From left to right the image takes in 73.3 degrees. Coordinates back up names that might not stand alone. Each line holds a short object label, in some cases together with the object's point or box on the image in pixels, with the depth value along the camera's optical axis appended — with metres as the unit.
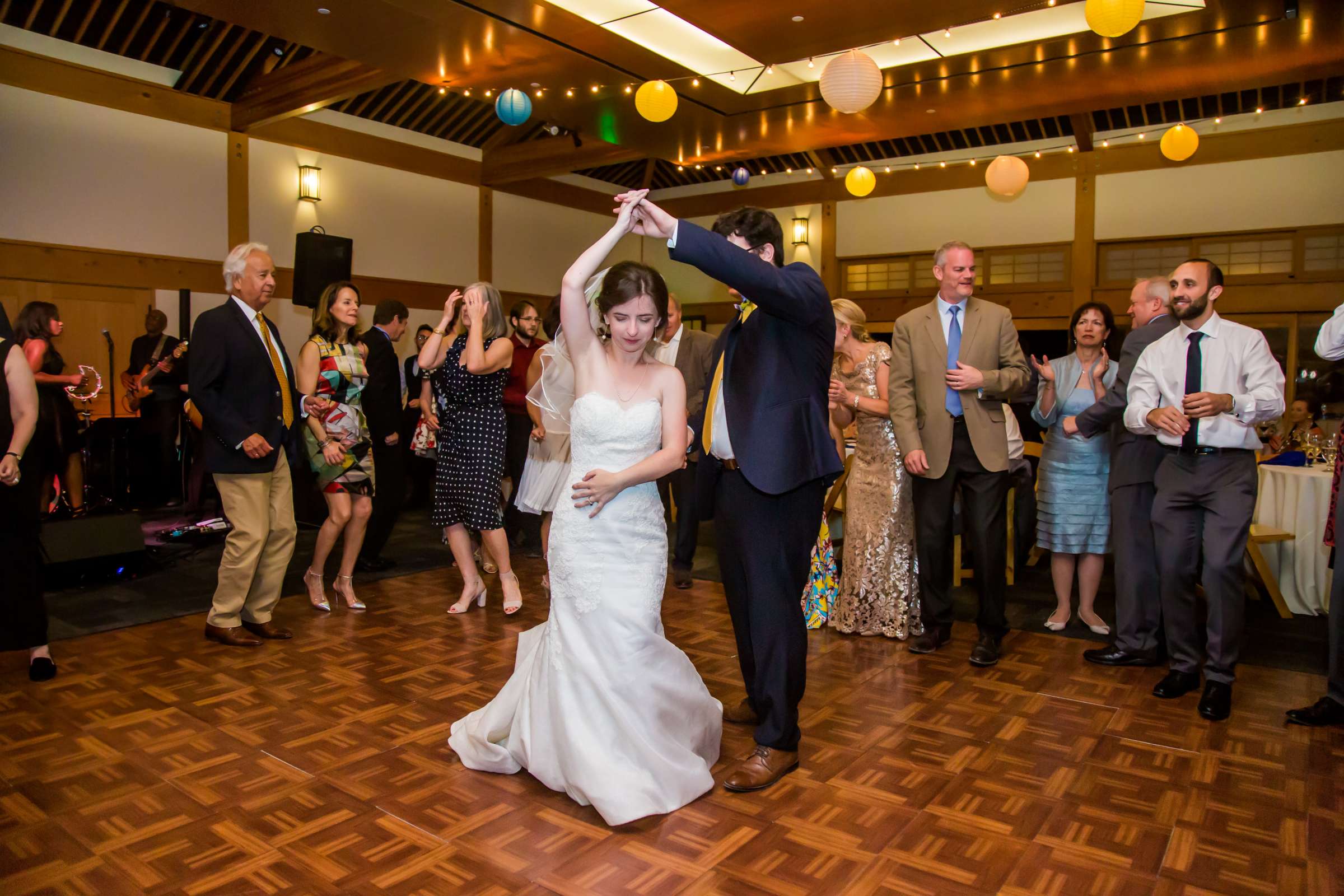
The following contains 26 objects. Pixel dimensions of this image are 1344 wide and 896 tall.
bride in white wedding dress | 2.38
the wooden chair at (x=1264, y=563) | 4.68
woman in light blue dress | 4.14
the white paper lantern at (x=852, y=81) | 5.72
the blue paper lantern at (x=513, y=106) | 6.54
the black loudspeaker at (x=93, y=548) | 4.86
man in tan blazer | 3.61
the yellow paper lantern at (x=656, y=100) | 6.34
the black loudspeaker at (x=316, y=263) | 8.17
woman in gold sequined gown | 4.05
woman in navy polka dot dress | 4.34
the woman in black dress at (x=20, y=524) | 3.20
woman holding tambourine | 5.21
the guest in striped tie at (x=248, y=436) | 3.72
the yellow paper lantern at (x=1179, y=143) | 7.49
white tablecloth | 4.73
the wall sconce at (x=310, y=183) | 9.50
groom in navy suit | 2.47
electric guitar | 7.70
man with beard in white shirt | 3.11
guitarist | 7.91
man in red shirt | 5.13
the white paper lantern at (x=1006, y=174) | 7.96
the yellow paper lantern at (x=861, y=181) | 9.24
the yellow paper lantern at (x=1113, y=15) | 4.54
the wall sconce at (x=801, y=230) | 12.44
